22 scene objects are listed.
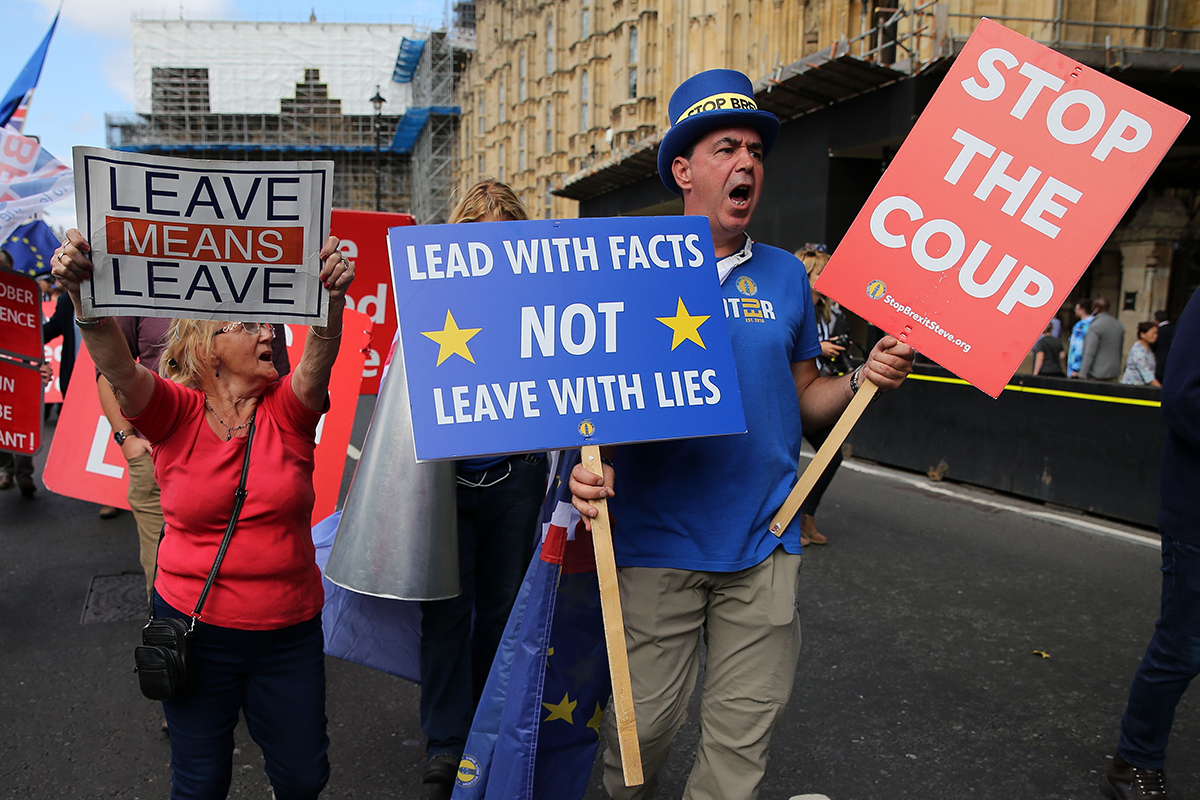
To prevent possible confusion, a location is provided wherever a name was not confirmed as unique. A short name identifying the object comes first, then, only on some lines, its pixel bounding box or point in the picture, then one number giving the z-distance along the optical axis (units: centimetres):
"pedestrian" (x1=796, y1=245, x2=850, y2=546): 580
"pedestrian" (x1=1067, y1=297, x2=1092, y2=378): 1062
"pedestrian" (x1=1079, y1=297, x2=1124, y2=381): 1000
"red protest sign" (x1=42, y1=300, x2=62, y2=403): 1046
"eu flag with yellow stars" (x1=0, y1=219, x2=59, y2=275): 627
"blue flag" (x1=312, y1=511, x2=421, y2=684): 321
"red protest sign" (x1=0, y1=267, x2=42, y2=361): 465
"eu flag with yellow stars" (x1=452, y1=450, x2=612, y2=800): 232
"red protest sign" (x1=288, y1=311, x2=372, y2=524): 411
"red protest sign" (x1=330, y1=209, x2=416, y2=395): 447
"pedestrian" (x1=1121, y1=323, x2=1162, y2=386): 937
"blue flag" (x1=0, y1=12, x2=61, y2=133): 645
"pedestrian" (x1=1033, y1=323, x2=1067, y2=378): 1115
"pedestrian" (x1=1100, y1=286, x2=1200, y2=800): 266
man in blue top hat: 227
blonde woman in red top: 225
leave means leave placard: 203
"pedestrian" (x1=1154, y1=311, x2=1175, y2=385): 1009
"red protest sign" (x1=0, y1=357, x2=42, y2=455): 475
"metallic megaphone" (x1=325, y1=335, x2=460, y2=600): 291
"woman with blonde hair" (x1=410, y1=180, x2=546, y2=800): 303
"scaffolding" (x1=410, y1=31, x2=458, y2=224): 5897
